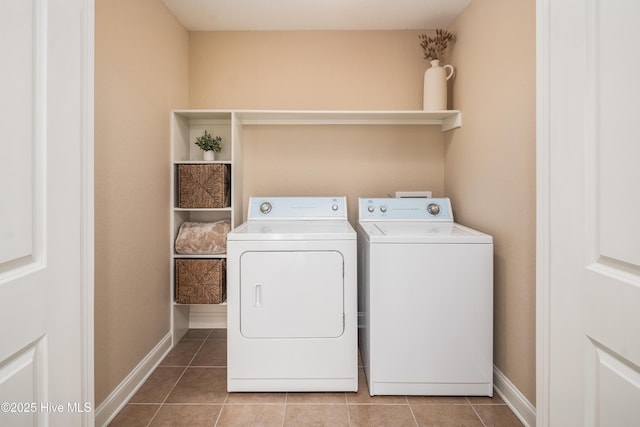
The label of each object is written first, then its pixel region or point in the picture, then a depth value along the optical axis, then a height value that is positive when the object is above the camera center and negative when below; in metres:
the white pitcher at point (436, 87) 2.35 +0.85
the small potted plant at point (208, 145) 2.45 +0.48
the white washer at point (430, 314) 1.75 -0.53
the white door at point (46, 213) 0.67 +0.00
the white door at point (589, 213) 0.68 +0.00
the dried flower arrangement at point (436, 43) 2.38 +1.19
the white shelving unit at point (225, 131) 2.35 +0.59
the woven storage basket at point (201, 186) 2.33 +0.17
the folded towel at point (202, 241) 2.32 -0.20
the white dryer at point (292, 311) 1.80 -0.52
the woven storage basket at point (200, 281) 2.29 -0.47
